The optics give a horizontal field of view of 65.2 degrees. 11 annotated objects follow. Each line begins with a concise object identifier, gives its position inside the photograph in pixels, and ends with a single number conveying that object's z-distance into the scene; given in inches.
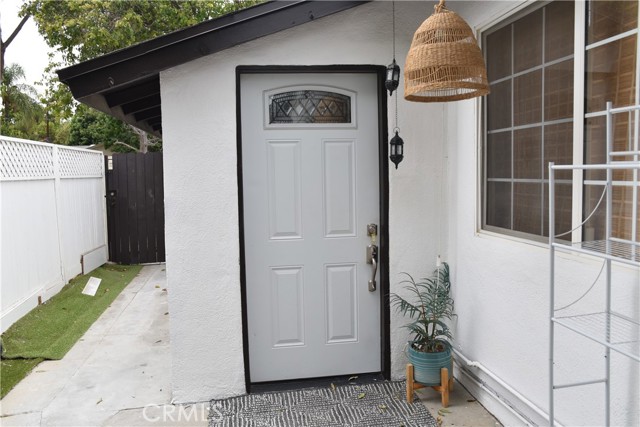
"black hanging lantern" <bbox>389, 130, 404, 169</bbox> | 140.0
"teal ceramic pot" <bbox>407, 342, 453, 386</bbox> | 131.7
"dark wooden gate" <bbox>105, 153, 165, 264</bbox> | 340.2
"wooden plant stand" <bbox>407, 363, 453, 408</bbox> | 130.4
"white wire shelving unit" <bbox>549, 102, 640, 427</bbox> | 75.9
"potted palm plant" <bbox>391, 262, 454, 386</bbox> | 132.3
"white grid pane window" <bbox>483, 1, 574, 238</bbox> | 100.8
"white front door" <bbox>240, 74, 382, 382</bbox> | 143.3
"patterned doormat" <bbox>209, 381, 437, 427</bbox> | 126.0
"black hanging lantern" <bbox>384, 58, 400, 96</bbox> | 131.7
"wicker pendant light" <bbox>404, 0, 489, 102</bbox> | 92.3
